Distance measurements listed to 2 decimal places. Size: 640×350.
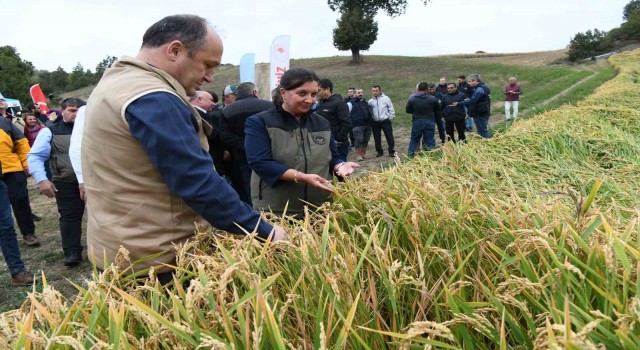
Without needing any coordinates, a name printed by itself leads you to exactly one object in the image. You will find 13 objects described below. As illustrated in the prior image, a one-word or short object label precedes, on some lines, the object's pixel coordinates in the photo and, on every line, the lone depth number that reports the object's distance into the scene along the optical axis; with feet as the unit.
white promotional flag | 34.91
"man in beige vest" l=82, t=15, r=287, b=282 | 4.81
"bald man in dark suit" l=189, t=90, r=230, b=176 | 18.37
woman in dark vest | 8.87
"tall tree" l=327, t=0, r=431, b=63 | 119.96
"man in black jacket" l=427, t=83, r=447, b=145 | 33.71
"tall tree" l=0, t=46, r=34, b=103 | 145.59
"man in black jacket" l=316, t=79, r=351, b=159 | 23.53
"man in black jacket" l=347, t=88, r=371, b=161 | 34.09
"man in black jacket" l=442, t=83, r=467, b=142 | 32.96
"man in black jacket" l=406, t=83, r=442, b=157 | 30.73
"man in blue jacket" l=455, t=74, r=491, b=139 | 32.01
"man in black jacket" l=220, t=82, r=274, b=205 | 17.49
